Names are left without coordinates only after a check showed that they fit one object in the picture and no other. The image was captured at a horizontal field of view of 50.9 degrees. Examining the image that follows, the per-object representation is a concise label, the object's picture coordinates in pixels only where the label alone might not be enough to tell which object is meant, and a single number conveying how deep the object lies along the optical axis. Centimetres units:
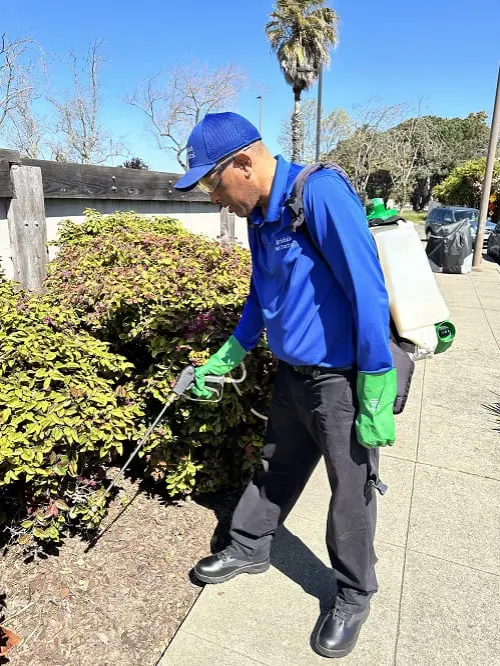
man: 174
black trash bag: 1261
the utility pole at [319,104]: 2253
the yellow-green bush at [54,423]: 219
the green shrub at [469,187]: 2756
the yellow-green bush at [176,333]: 271
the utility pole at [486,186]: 1273
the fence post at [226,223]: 697
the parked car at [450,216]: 1989
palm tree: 2477
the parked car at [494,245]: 1653
